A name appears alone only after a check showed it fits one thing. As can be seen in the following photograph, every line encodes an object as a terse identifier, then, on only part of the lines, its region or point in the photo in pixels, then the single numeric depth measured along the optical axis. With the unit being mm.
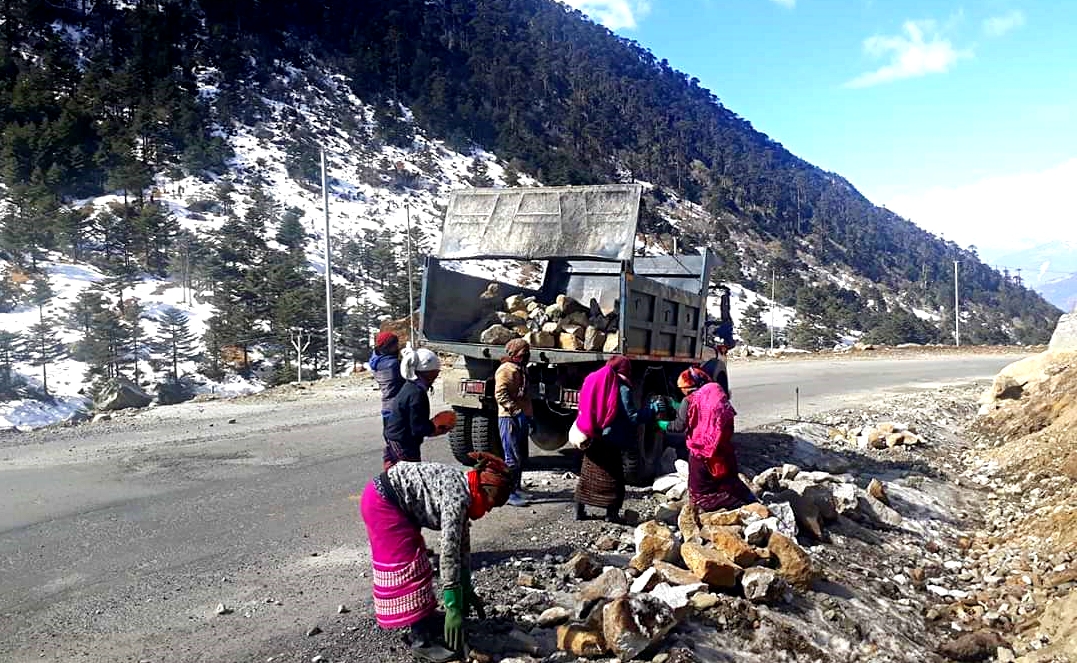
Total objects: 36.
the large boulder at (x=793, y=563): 4863
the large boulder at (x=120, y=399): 16625
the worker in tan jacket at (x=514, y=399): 6395
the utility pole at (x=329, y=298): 21516
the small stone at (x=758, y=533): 5055
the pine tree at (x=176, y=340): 29297
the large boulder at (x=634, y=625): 3791
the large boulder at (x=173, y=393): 23922
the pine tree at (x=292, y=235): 41344
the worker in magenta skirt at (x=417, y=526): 3627
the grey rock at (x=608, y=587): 4301
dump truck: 7340
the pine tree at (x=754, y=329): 43438
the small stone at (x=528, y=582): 4730
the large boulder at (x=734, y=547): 4801
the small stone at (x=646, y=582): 4367
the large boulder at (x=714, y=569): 4551
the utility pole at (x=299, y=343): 25578
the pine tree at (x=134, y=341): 27797
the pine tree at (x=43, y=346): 26016
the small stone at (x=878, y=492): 7293
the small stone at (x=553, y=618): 4164
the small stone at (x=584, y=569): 4922
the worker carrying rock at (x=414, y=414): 5137
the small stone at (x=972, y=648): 4723
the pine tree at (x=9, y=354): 23719
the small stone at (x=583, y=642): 3844
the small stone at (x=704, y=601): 4340
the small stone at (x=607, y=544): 5480
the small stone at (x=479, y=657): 3686
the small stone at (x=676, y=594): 4215
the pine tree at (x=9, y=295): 29953
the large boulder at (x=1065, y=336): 14641
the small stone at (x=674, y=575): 4512
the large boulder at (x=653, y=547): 4898
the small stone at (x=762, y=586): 4555
